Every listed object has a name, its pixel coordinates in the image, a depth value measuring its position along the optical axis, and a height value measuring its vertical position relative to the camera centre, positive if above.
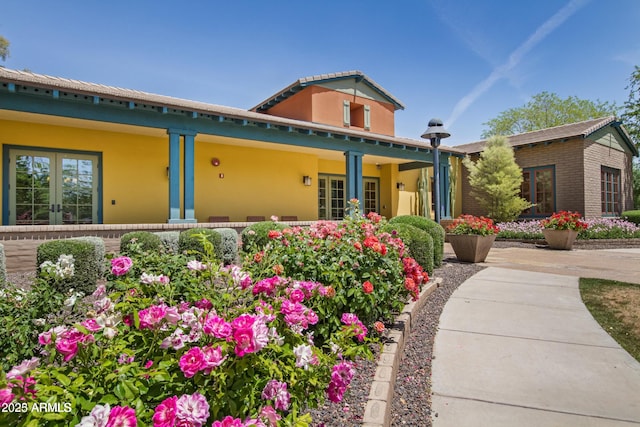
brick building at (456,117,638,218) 13.36 +2.04
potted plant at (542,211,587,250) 10.03 -0.41
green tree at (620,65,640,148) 23.19 +7.64
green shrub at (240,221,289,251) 6.54 -0.30
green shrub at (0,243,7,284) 4.70 -0.62
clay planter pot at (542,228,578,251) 10.06 -0.68
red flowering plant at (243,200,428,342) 2.61 -0.44
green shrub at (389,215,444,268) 6.58 -0.26
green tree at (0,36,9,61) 20.93 +11.05
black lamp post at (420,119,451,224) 8.48 +2.14
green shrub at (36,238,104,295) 4.70 -0.53
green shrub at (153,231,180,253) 6.26 -0.38
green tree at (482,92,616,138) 31.09 +10.10
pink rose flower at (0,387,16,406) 0.90 -0.48
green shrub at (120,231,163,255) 5.64 -0.36
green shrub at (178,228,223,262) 6.01 -0.43
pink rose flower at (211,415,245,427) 1.04 -0.65
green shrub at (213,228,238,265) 6.72 -0.54
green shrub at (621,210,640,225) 14.19 -0.04
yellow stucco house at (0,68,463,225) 7.64 +1.90
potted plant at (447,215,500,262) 7.48 -0.48
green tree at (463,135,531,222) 13.95 +1.52
